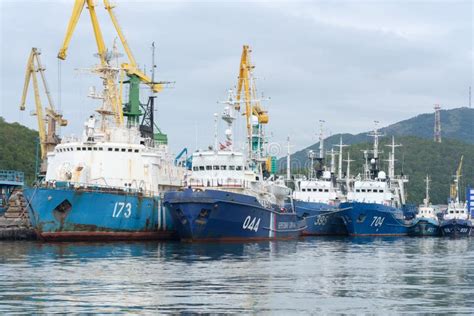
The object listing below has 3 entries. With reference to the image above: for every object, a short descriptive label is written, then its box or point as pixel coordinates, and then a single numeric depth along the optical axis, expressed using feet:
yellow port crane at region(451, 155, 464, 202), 486.67
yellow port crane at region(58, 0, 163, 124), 234.95
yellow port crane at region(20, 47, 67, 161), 294.66
